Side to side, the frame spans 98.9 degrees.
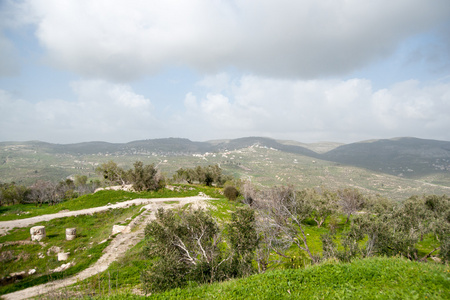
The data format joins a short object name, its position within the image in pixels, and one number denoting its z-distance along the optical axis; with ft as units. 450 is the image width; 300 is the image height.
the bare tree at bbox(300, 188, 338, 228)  143.13
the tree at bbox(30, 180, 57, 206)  224.45
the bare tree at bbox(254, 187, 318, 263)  52.65
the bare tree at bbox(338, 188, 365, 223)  168.55
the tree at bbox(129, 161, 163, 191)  161.78
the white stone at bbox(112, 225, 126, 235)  91.25
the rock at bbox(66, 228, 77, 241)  86.28
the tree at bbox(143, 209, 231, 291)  38.88
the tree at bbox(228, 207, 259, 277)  43.98
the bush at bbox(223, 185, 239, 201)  168.16
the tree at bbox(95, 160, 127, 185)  190.90
